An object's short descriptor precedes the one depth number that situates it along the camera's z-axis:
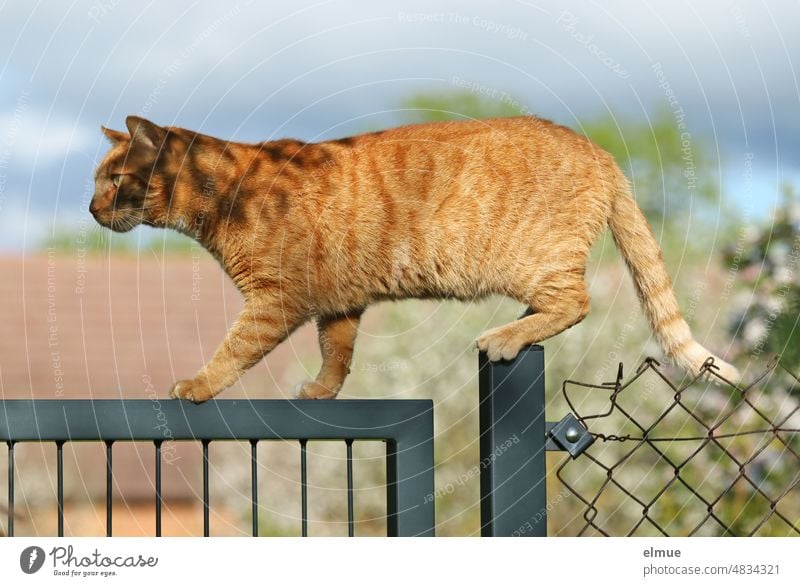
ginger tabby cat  3.02
